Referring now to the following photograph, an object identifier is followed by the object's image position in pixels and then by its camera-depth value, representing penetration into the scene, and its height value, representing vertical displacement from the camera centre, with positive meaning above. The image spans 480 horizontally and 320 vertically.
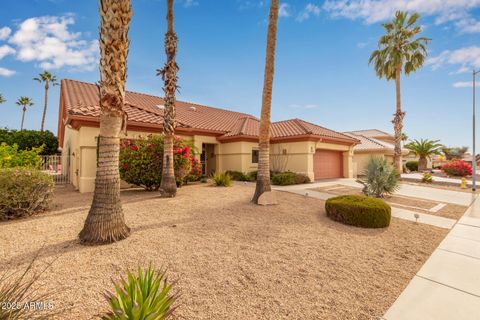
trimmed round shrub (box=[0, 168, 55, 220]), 6.42 -1.03
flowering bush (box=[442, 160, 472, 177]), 25.23 -0.09
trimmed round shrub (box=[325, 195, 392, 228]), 6.81 -1.44
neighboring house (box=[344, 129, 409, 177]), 27.39 +2.07
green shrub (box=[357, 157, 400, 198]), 11.12 -0.60
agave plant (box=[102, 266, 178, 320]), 2.31 -1.53
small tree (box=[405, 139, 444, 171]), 33.03 +2.70
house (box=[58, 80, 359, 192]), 12.39 +1.75
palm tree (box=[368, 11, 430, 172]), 22.30 +11.44
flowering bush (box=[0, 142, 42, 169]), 10.11 -0.01
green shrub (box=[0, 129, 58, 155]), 21.73 +1.91
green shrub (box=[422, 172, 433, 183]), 19.58 -1.00
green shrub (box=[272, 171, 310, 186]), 14.89 -1.00
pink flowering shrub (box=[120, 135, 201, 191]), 10.72 -0.02
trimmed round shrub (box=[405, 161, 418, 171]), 36.97 +0.16
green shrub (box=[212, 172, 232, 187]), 12.99 -1.03
